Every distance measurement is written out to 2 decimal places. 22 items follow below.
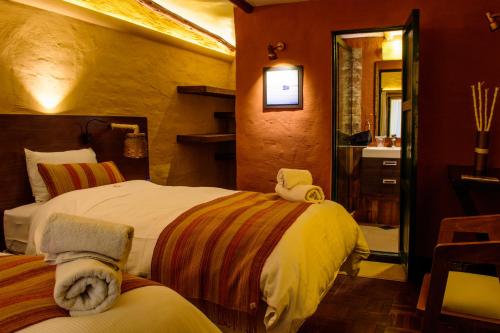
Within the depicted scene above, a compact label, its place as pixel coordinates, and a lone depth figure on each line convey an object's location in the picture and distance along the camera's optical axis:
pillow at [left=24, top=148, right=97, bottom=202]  3.16
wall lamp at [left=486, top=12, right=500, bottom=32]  3.16
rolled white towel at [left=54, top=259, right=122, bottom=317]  1.30
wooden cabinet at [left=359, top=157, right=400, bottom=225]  4.91
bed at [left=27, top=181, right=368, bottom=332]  2.05
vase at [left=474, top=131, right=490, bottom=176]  3.12
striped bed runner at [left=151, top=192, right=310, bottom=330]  2.12
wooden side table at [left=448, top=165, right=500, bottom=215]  2.87
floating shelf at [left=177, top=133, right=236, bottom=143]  5.04
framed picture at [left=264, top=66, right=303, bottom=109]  4.29
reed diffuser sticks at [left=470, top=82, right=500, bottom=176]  3.12
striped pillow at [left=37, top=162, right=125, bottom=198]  3.09
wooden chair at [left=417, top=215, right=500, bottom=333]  1.67
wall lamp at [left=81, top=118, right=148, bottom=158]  3.96
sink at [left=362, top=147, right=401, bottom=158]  4.84
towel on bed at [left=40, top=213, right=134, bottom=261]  1.46
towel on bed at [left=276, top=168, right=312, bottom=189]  3.10
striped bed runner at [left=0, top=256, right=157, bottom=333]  1.23
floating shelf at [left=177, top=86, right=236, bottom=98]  5.05
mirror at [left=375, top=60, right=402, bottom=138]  5.33
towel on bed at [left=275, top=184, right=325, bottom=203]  2.99
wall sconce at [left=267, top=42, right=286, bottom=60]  4.29
